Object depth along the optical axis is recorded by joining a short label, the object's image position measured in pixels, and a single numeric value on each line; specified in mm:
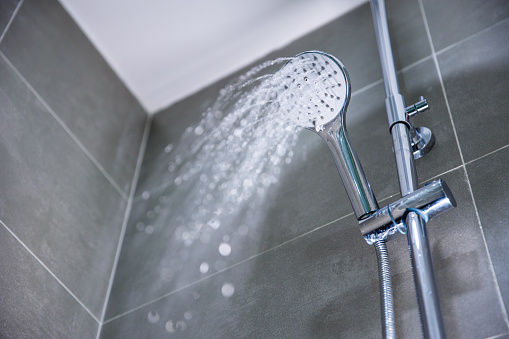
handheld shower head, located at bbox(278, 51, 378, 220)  916
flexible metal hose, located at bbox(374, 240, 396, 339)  749
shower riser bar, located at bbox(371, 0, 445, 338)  693
